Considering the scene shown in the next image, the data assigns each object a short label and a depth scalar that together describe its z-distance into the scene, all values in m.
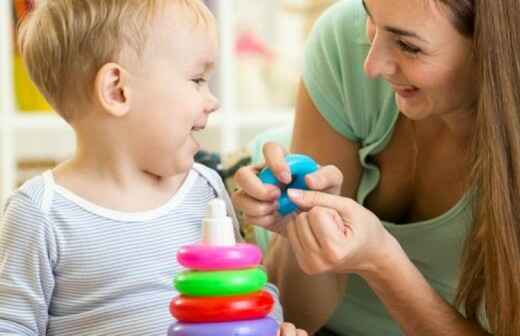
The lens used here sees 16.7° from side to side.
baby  1.62
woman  1.66
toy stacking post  1.46
